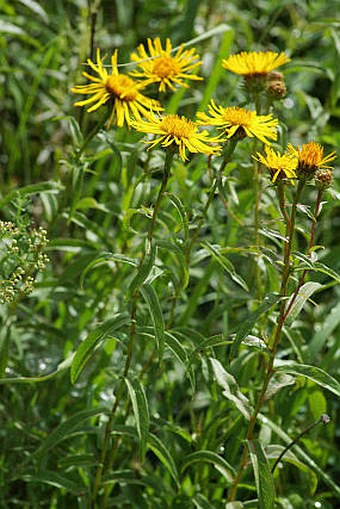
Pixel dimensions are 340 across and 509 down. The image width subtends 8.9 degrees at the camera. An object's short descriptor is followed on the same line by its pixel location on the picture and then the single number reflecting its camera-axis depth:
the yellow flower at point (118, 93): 0.87
